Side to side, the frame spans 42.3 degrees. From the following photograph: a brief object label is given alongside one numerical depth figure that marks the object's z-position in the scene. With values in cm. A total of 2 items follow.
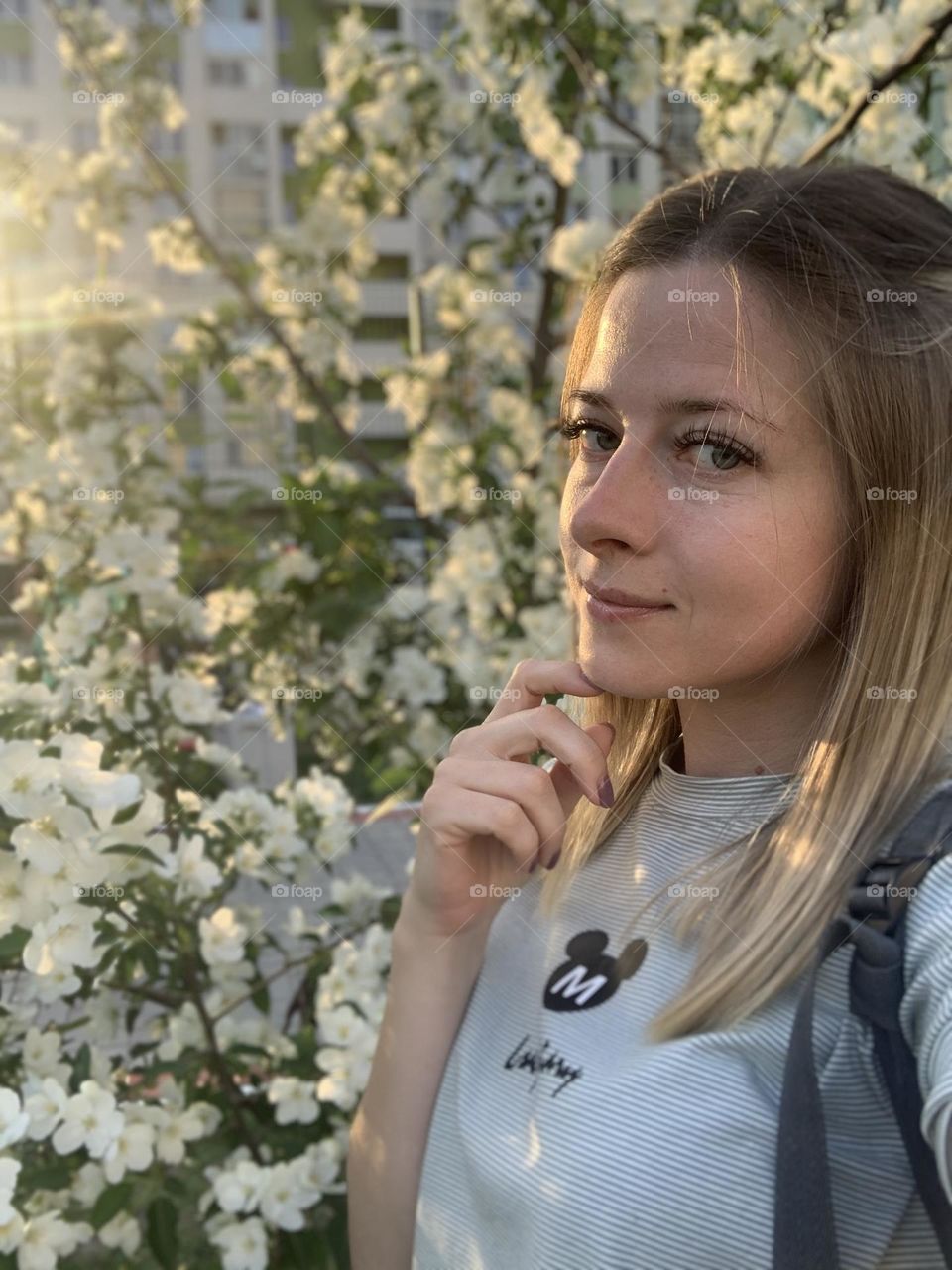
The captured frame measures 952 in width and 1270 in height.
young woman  64
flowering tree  124
